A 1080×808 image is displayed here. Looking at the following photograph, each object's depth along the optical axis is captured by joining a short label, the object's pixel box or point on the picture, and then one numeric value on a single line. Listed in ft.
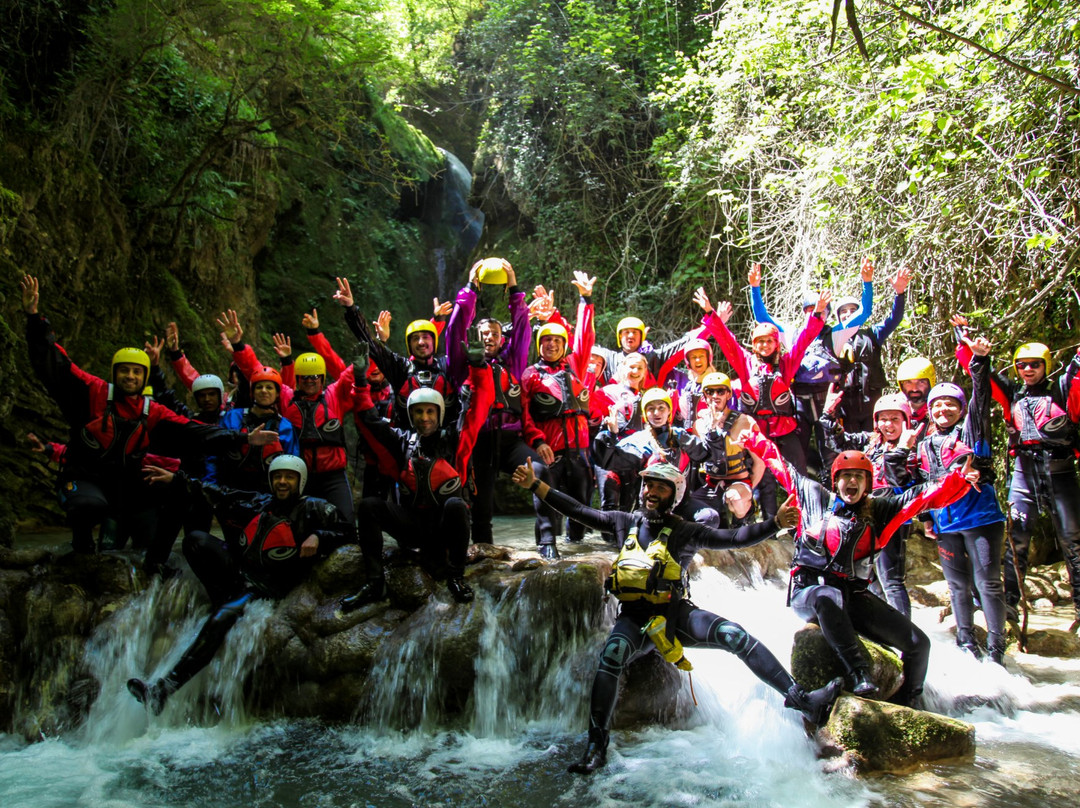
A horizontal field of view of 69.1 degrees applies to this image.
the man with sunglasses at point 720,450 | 18.75
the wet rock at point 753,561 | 20.49
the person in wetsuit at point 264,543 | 16.92
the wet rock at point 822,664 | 14.23
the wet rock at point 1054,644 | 18.17
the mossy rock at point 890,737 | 12.76
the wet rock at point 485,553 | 18.00
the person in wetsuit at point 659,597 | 13.16
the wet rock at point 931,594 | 21.79
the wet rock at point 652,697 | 15.11
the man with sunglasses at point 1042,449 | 17.53
